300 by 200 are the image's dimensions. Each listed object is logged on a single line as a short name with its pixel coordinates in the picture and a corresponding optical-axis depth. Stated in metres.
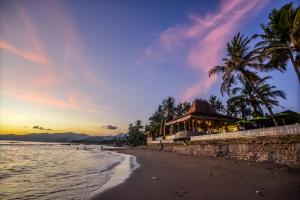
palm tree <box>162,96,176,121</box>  51.62
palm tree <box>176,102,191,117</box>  51.89
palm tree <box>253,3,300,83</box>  13.88
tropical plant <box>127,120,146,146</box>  68.51
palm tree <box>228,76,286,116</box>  22.69
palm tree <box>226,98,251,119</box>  24.88
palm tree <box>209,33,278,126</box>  17.06
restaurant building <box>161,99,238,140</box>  21.24
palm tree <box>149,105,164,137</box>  53.13
